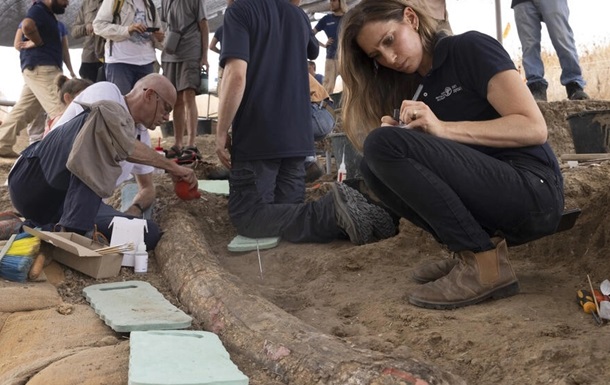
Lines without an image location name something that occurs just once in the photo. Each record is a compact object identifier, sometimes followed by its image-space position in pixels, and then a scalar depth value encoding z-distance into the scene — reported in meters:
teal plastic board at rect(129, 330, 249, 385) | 1.66
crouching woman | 2.30
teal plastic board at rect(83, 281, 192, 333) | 2.22
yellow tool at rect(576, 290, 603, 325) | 2.11
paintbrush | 2.84
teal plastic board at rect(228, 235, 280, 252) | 3.58
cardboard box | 2.92
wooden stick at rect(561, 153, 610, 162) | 4.18
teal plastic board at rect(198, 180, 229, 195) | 4.62
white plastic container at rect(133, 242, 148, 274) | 3.23
